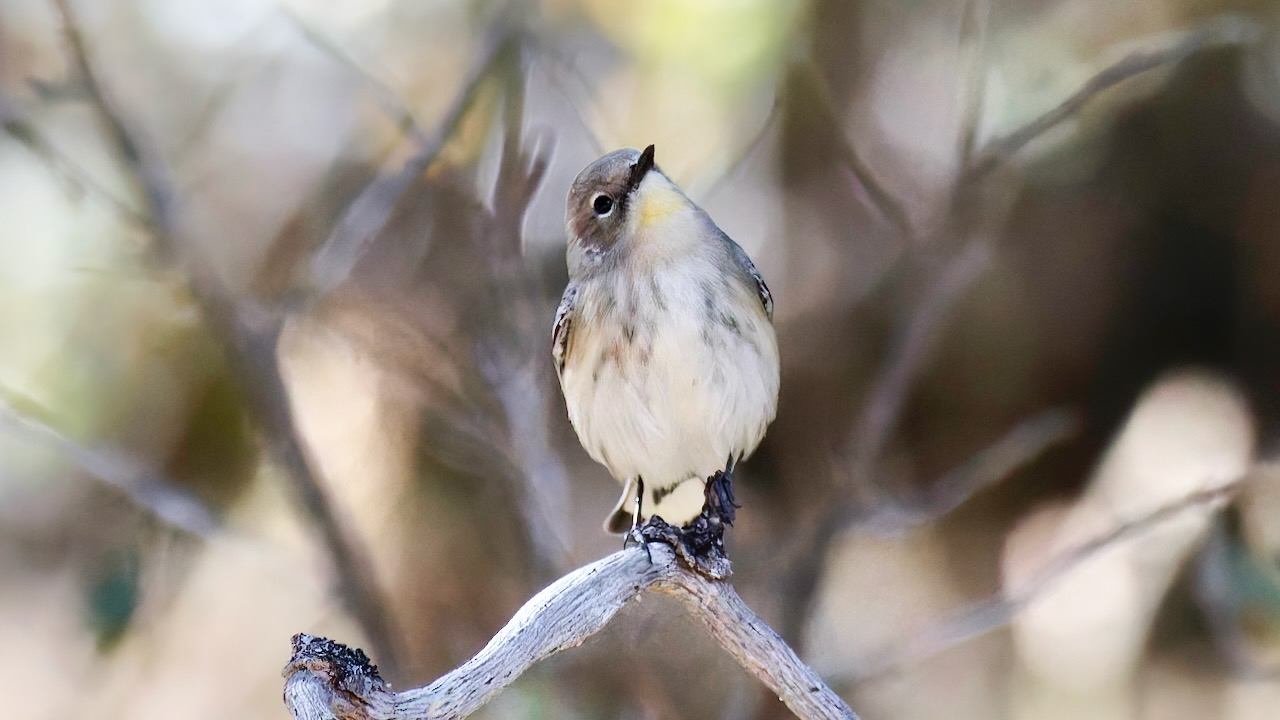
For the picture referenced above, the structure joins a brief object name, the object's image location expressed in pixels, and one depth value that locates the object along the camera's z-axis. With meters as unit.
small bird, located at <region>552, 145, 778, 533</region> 3.58
